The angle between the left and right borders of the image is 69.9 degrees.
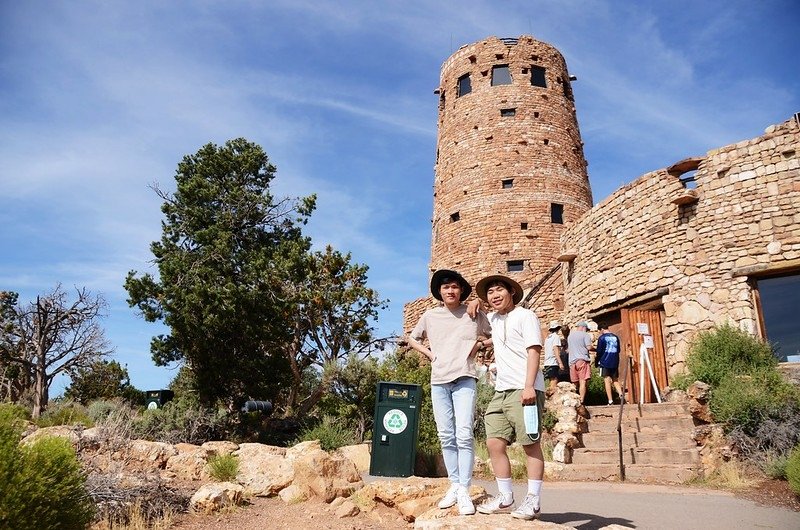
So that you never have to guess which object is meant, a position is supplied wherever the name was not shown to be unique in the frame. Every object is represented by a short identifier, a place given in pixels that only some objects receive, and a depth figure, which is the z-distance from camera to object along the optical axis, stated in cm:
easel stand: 1210
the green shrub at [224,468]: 688
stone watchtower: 2173
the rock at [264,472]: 655
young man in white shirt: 429
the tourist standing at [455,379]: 452
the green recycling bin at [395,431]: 836
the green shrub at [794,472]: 671
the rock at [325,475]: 625
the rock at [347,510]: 548
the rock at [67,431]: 785
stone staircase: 850
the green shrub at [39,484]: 418
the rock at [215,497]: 577
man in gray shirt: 1128
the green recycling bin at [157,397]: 1752
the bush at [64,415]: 1349
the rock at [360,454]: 927
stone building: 1153
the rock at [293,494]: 623
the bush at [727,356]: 1041
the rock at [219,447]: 843
